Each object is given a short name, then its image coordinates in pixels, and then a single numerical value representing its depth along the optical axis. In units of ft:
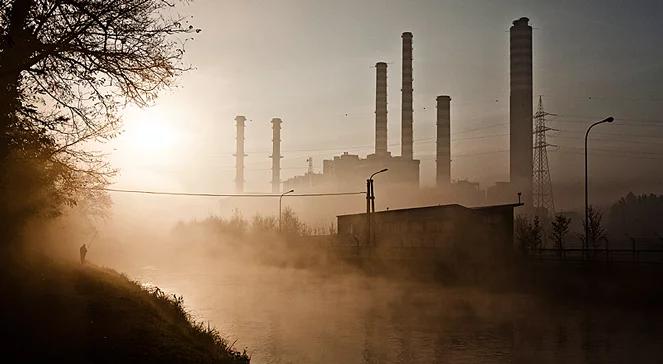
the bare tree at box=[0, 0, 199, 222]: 41.50
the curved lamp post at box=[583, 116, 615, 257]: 144.37
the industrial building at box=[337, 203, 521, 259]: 186.39
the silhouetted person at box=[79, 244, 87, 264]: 119.59
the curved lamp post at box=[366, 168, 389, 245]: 198.74
